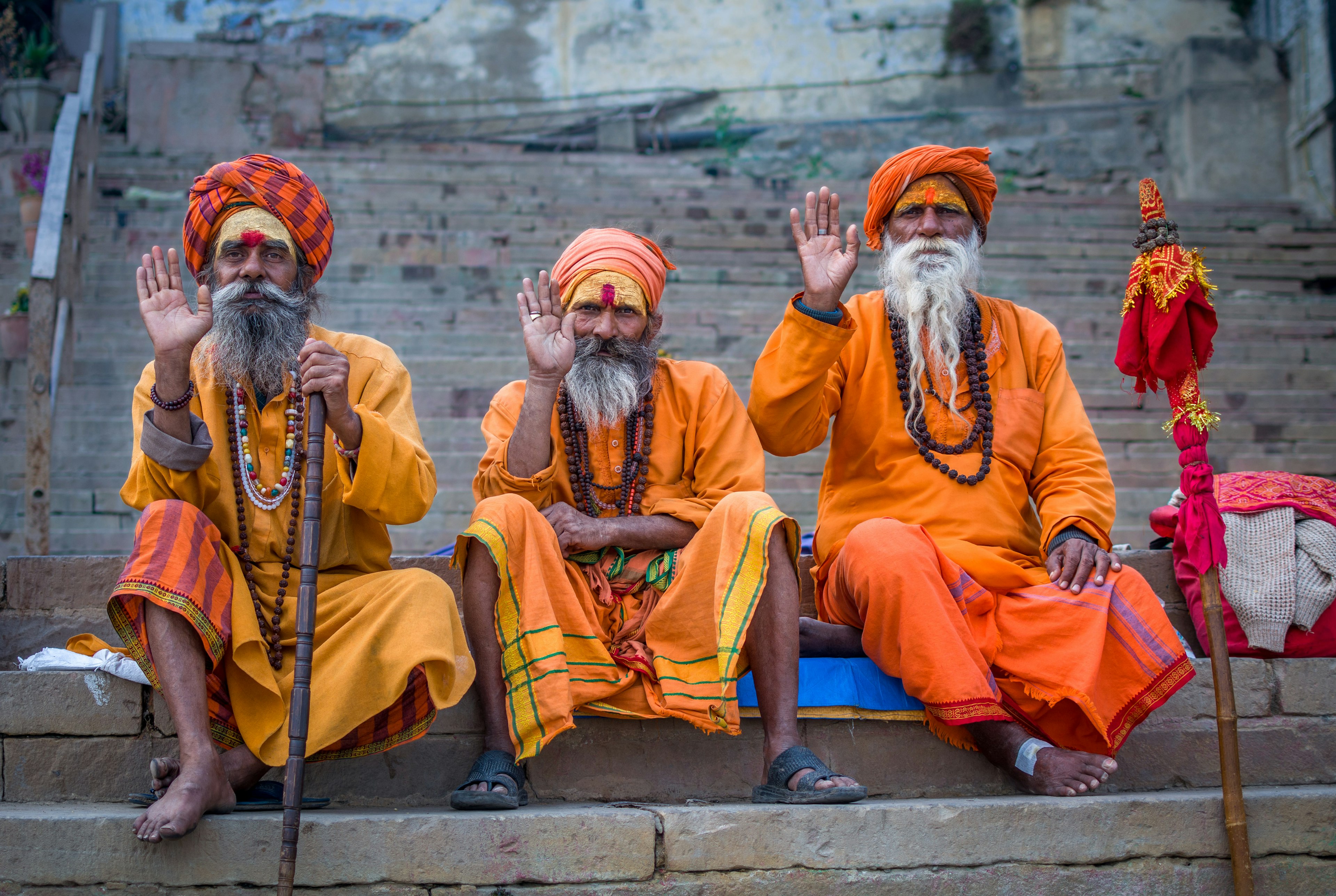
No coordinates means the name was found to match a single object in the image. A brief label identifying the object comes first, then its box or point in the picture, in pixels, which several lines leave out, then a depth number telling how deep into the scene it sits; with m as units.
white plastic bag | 3.00
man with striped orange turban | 2.73
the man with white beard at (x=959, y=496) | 2.99
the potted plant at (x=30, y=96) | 12.00
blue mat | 3.11
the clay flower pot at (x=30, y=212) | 8.09
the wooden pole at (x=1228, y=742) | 2.72
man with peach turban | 2.88
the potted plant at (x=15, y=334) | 6.46
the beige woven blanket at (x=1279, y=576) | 3.43
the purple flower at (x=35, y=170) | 9.24
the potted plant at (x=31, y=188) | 8.09
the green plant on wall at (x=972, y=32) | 14.90
